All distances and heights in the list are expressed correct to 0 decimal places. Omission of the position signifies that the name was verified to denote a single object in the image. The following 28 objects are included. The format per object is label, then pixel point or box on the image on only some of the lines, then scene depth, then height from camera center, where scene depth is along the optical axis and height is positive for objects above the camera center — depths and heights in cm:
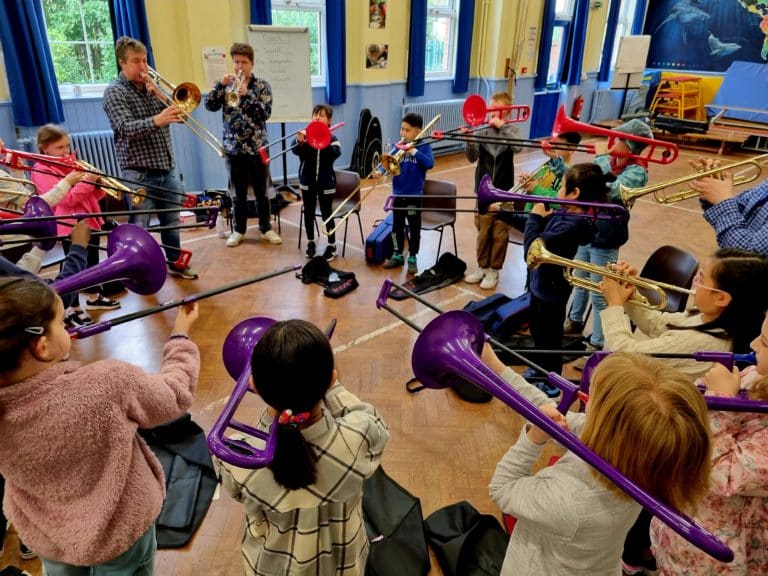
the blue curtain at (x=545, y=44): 1022 +41
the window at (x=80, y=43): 572 +14
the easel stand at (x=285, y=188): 647 -147
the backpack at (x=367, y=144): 771 -112
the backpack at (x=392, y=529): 219 -191
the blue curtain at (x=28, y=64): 512 -7
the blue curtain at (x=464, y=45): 922 +32
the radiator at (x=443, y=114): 917 -83
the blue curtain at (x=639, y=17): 1253 +111
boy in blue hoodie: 456 -102
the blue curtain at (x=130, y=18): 560 +39
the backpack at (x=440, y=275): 466 -178
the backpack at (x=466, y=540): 217 -190
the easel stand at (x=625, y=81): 1222 -31
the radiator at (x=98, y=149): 585 -95
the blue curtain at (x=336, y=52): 735 +13
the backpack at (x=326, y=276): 457 -176
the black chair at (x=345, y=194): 533 -125
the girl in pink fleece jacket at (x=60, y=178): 346 -79
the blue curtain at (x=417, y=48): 838 +23
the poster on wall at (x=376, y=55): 821 +11
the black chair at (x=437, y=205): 482 -122
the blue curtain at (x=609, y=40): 1213 +59
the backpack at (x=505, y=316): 386 -174
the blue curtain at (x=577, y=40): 1112 +53
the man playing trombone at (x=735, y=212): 230 -61
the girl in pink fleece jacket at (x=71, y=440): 121 -88
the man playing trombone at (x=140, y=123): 407 -47
